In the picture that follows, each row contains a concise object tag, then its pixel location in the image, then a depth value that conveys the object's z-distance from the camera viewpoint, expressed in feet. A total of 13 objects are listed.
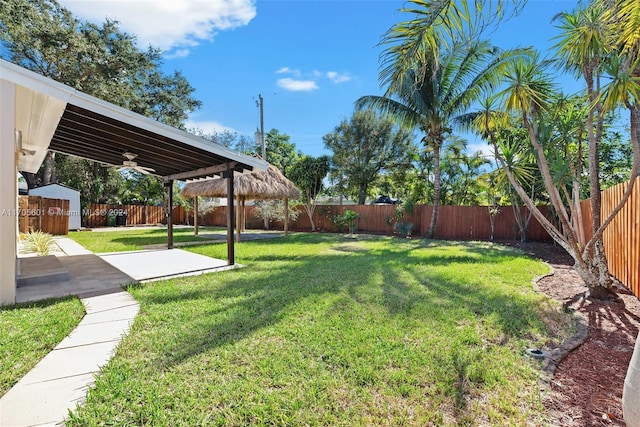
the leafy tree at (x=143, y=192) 80.64
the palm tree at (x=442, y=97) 39.32
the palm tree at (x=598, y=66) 10.94
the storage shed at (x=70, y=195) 52.47
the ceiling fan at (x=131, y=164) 24.28
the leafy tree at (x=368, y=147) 63.98
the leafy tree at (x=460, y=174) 49.62
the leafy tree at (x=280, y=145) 103.76
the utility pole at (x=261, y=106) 71.08
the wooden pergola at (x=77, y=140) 12.87
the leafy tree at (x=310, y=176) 62.18
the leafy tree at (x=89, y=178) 73.04
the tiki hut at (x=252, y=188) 41.42
